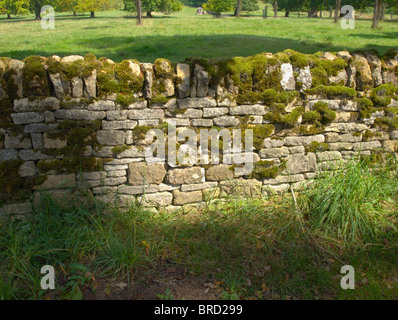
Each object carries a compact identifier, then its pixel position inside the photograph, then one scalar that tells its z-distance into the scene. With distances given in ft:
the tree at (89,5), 54.75
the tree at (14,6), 49.06
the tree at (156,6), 61.67
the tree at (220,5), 65.10
